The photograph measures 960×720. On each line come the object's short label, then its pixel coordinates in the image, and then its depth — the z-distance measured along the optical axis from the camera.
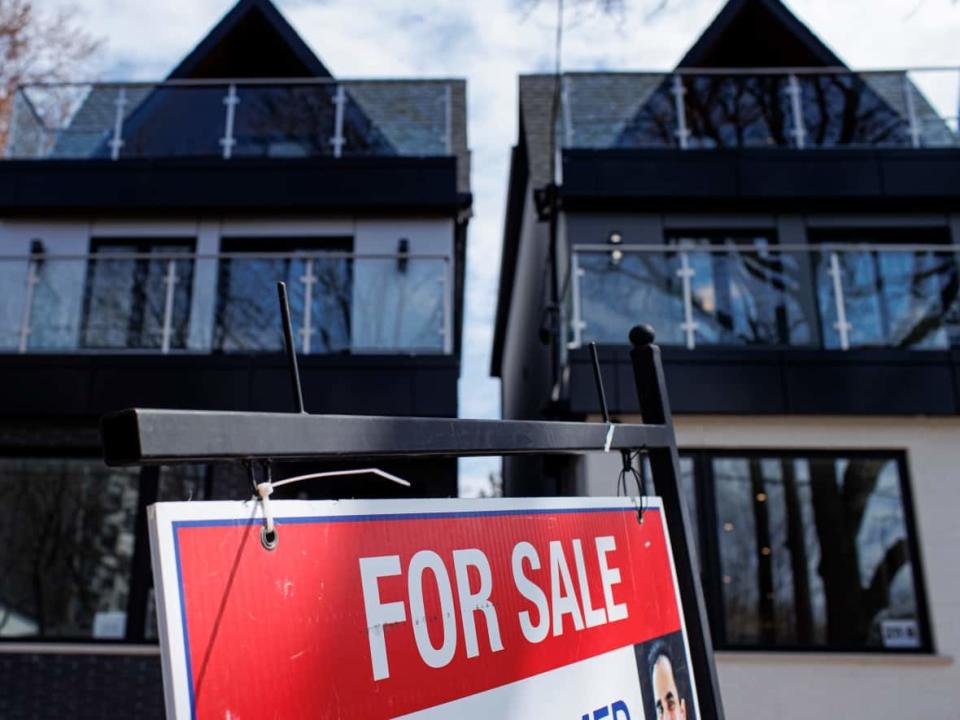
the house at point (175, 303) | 7.31
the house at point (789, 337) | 6.62
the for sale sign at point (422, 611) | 0.90
